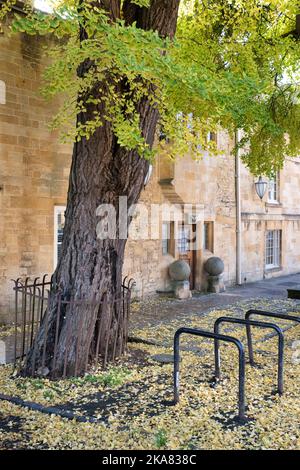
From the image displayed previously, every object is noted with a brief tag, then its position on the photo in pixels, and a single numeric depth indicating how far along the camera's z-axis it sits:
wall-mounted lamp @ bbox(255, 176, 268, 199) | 16.36
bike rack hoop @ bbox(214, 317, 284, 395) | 5.71
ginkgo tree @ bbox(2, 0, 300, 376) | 5.37
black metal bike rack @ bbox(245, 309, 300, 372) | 6.12
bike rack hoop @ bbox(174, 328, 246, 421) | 4.92
